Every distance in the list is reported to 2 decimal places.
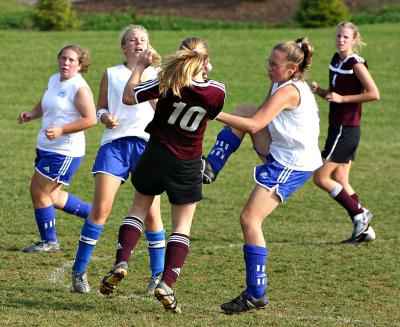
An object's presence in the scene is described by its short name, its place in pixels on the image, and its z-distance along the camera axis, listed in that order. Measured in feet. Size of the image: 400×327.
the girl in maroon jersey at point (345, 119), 65.26
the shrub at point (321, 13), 183.93
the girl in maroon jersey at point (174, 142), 42.70
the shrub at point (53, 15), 177.27
